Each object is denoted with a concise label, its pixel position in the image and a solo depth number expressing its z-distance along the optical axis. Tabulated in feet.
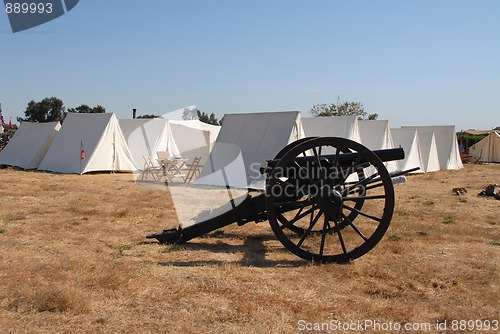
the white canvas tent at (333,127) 47.10
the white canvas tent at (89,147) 51.88
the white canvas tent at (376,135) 54.80
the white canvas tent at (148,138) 58.03
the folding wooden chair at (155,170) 43.37
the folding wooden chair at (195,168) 41.86
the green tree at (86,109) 165.43
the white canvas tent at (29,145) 57.11
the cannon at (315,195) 14.94
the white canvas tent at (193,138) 67.51
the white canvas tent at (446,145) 72.43
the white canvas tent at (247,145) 38.78
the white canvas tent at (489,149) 94.32
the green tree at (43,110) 165.58
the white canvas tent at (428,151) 66.21
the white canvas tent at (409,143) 60.59
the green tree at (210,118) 192.83
